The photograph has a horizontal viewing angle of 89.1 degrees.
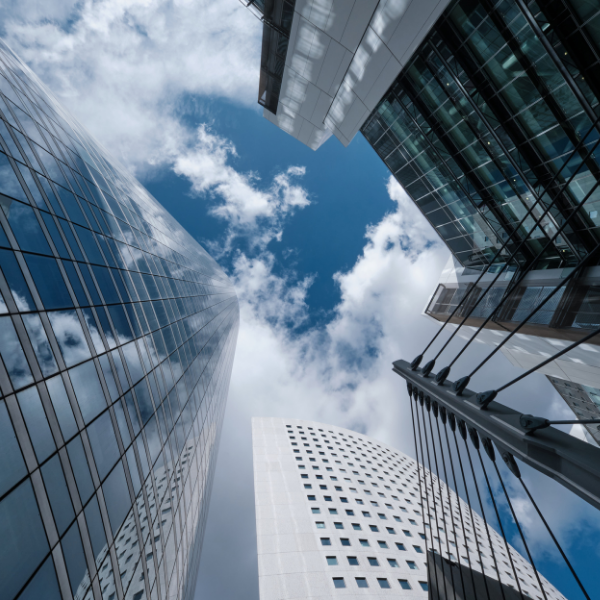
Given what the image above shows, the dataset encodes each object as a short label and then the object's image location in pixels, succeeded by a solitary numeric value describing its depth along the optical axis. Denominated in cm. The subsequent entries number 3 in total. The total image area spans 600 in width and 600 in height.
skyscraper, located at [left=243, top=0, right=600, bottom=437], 1702
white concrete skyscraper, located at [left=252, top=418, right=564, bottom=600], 2975
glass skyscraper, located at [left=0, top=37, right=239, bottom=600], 740
